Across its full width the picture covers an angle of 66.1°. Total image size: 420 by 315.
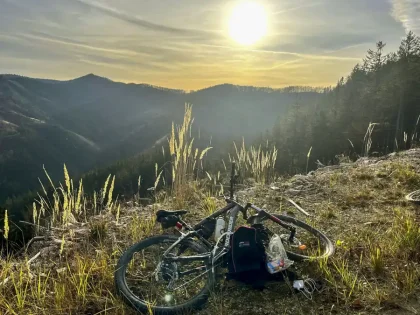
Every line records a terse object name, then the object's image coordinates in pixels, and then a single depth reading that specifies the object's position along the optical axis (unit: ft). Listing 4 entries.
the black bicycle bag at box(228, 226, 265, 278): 9.72
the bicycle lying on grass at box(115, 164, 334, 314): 9.30
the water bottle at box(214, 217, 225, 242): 11.28
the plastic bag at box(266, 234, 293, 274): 10.05
